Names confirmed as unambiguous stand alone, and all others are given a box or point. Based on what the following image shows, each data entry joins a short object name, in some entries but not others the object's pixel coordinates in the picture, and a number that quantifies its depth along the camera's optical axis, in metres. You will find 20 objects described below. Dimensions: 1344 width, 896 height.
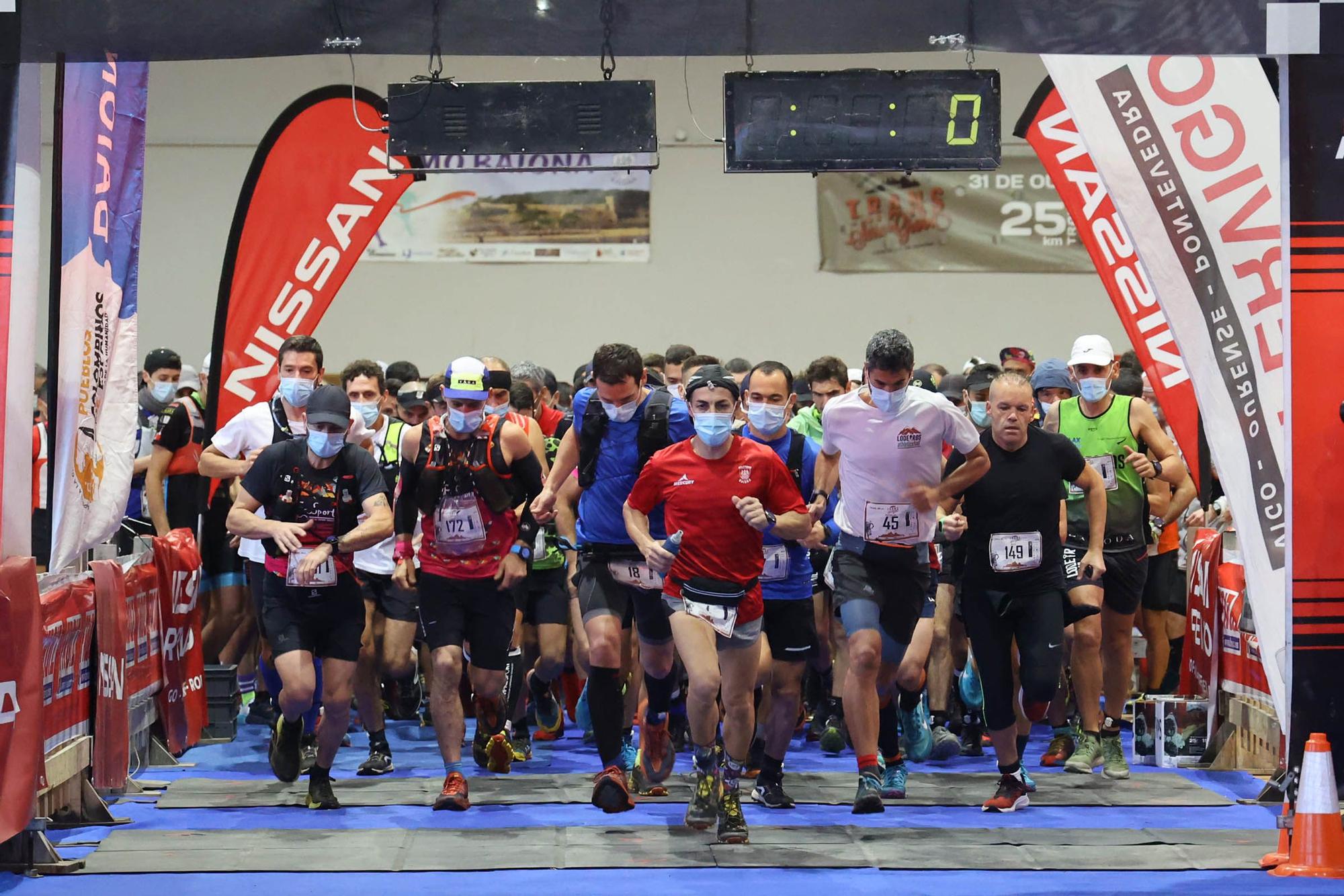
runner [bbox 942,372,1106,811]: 15.08
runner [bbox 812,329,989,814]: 14.73
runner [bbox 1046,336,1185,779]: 17.92
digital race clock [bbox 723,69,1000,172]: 13.39
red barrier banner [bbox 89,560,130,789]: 15.05
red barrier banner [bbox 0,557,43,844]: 12.32
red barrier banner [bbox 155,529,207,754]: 18.02
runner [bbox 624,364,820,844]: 13.61
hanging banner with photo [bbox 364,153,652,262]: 35.53
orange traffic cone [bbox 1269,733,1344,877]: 12.20
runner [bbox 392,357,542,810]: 15.38
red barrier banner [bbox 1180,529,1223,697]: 18.17
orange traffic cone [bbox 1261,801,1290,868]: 12.63
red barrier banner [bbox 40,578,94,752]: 13.59
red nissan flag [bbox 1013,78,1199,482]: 18.11
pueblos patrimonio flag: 13.50
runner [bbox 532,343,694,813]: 14.91
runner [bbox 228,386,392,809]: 14.90
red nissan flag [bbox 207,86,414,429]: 19.80
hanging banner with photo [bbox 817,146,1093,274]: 35.94
